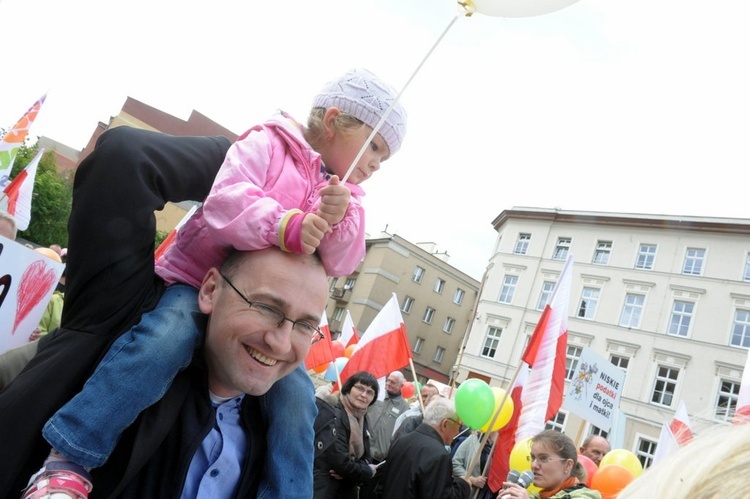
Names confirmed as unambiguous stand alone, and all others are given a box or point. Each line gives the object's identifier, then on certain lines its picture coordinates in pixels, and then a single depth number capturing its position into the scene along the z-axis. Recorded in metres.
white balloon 1.66
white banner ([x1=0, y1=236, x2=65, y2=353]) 2.50
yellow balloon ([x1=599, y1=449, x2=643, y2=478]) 6.18
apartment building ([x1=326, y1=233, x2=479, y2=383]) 46.84
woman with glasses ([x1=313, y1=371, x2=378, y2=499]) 4.92
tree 33.72
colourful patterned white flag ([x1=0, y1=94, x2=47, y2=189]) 7.39
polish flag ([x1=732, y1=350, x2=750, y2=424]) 5.22
